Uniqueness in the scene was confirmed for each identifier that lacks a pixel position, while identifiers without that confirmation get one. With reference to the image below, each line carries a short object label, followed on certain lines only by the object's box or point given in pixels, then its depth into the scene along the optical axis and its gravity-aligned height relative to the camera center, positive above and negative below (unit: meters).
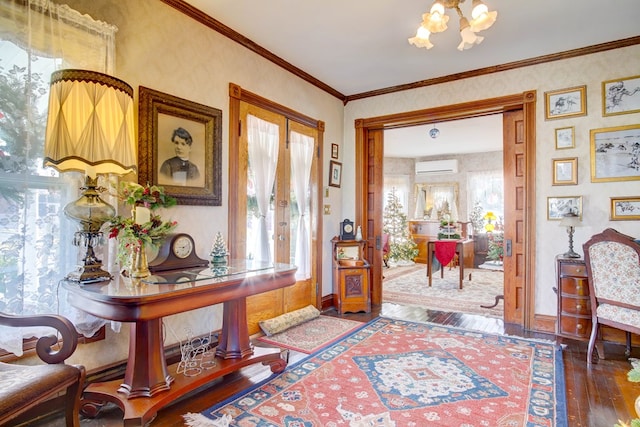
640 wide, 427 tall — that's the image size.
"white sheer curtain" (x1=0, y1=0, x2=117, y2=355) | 1.86 +0.25
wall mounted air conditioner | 8.98 +1.33
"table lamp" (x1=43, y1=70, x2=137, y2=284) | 1.74 +0.41
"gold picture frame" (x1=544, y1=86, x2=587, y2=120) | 3.51 +1.18
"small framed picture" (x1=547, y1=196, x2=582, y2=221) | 3.50 +0.11
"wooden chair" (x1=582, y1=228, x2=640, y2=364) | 2.62 -0.50
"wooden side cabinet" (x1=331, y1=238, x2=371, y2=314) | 4.31 -0.80
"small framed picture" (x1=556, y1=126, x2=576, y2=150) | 3.54 +0.82
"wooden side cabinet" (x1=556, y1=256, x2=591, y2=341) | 3.14 -0.75
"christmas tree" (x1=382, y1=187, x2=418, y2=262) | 8.51 -0.37
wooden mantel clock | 2.38 -0.26
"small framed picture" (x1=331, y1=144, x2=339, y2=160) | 4.72 +0.91
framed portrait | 2.56 +0.57
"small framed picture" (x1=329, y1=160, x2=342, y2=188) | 4.67 +0.60
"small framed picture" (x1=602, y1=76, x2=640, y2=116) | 3.29 +1.16
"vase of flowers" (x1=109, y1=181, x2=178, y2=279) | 2.00 -0.06
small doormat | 3.16 -1.15
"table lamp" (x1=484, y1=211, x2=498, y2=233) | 8.39 -0.04
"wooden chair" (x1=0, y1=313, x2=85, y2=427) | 1.36 -0.68
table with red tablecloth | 5.91 -0.57
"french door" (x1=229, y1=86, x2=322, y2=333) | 3.36 +0.24
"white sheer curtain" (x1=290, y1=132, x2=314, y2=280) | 4.10 +0.34
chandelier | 2.09 +1.24
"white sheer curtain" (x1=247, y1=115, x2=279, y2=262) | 3.53 +0.52
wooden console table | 1.71 -0.47
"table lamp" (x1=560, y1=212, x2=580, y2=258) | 3.31 -0.06
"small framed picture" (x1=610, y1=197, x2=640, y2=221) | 3.26 +0.09
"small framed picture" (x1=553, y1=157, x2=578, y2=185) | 3.52 +0.47
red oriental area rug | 2.00 -1.15
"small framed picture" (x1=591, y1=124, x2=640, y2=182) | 3.28 +0.61
